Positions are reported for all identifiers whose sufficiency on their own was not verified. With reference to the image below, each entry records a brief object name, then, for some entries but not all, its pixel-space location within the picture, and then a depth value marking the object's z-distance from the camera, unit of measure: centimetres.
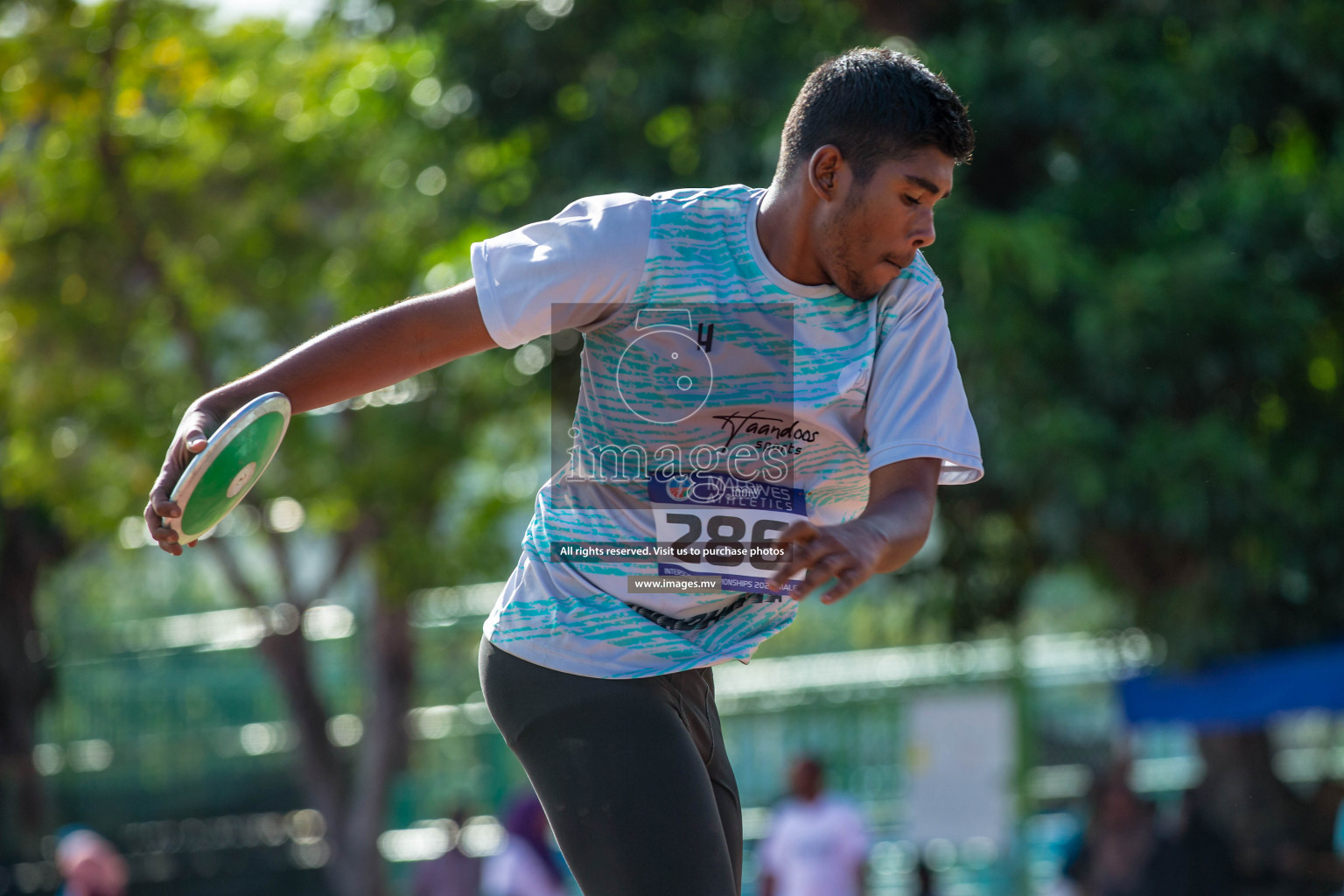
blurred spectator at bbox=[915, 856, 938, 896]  1903
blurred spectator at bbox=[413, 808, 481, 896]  2142
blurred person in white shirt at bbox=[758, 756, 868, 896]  1808
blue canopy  1627
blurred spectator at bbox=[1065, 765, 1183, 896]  1755
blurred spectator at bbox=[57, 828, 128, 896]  1603
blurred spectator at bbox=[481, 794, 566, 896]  1731
